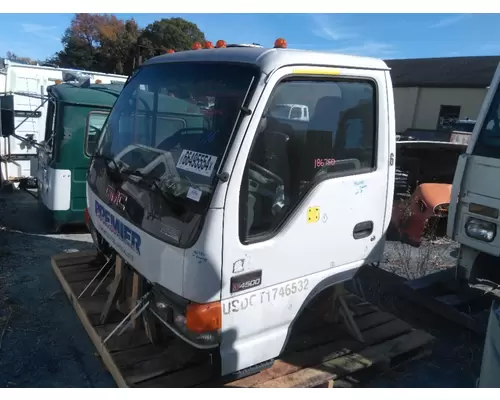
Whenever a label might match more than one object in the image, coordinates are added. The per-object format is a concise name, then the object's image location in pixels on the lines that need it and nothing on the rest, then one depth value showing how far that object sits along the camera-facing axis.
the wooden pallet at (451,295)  4.03
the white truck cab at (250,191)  2.38
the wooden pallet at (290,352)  2.76
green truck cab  5.68
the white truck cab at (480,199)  3.69
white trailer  8.09
